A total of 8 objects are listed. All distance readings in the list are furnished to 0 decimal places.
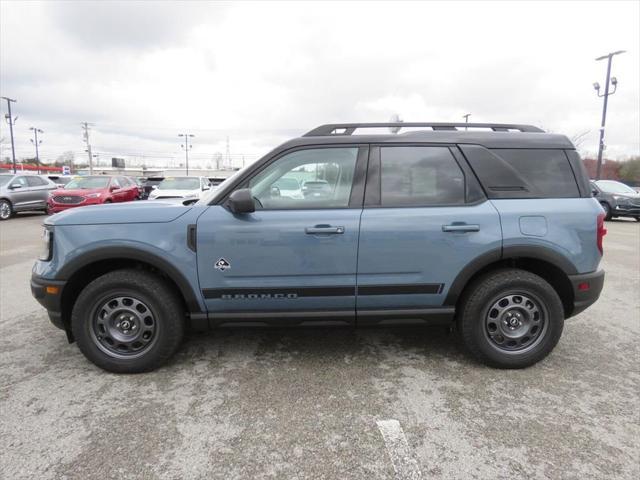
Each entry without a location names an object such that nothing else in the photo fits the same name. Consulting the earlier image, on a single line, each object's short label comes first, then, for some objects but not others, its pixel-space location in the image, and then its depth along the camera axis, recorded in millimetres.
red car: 12945
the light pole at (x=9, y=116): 41097
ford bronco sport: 2930
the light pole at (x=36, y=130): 60844
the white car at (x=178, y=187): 13078
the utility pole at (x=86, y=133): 64738
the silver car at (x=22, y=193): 13938
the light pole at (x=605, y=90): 20188
